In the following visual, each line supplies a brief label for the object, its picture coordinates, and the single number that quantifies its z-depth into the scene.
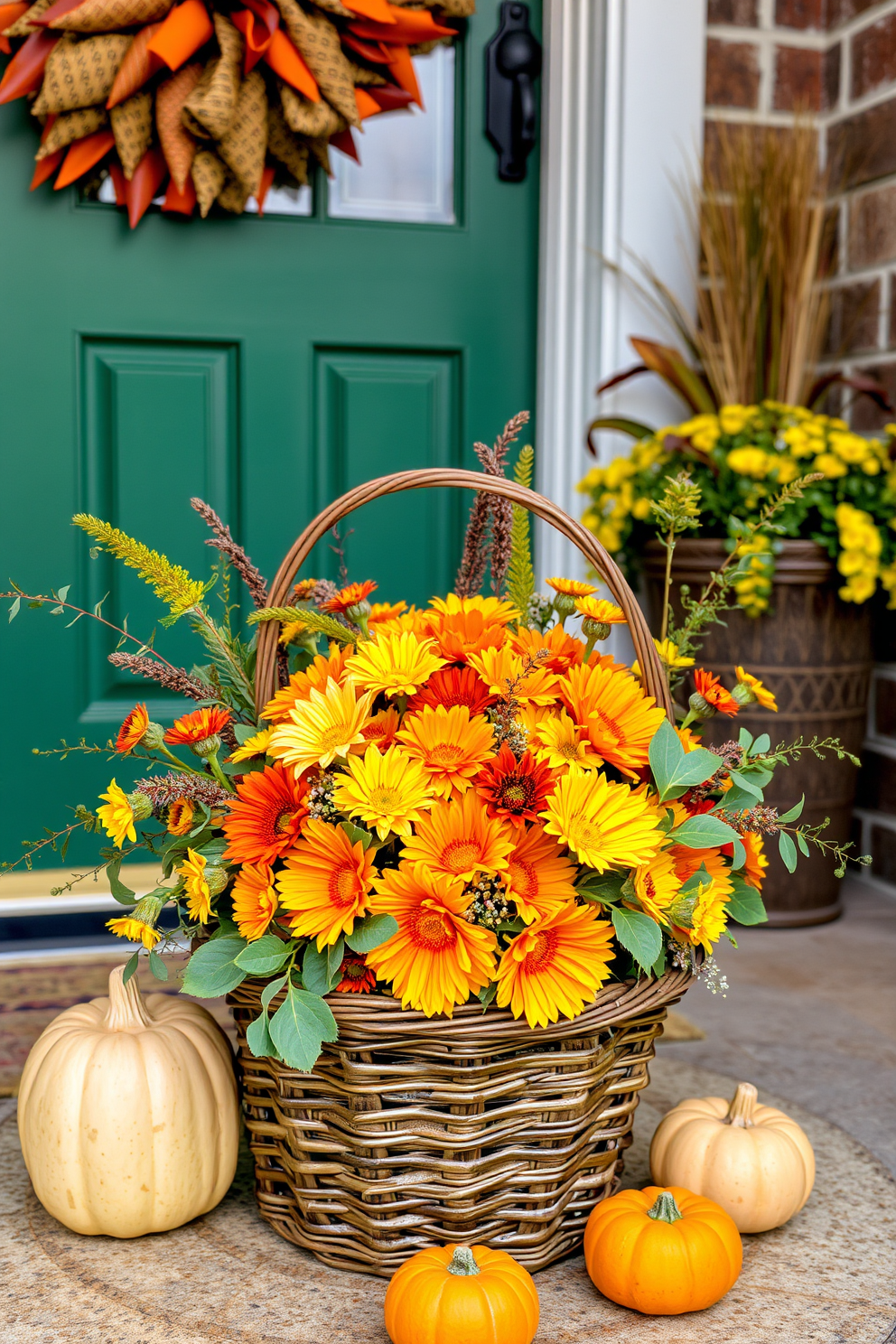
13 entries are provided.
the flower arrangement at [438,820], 0.73
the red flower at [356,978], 0.76
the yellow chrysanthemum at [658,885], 0.76
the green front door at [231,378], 1.70
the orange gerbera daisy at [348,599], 0.88
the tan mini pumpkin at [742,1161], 0.89
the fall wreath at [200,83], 1.54
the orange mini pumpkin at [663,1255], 0.78
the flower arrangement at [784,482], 1.64
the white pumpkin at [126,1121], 0.84
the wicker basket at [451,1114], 0.75
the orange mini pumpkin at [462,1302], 0.71
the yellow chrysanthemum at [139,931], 0.78
